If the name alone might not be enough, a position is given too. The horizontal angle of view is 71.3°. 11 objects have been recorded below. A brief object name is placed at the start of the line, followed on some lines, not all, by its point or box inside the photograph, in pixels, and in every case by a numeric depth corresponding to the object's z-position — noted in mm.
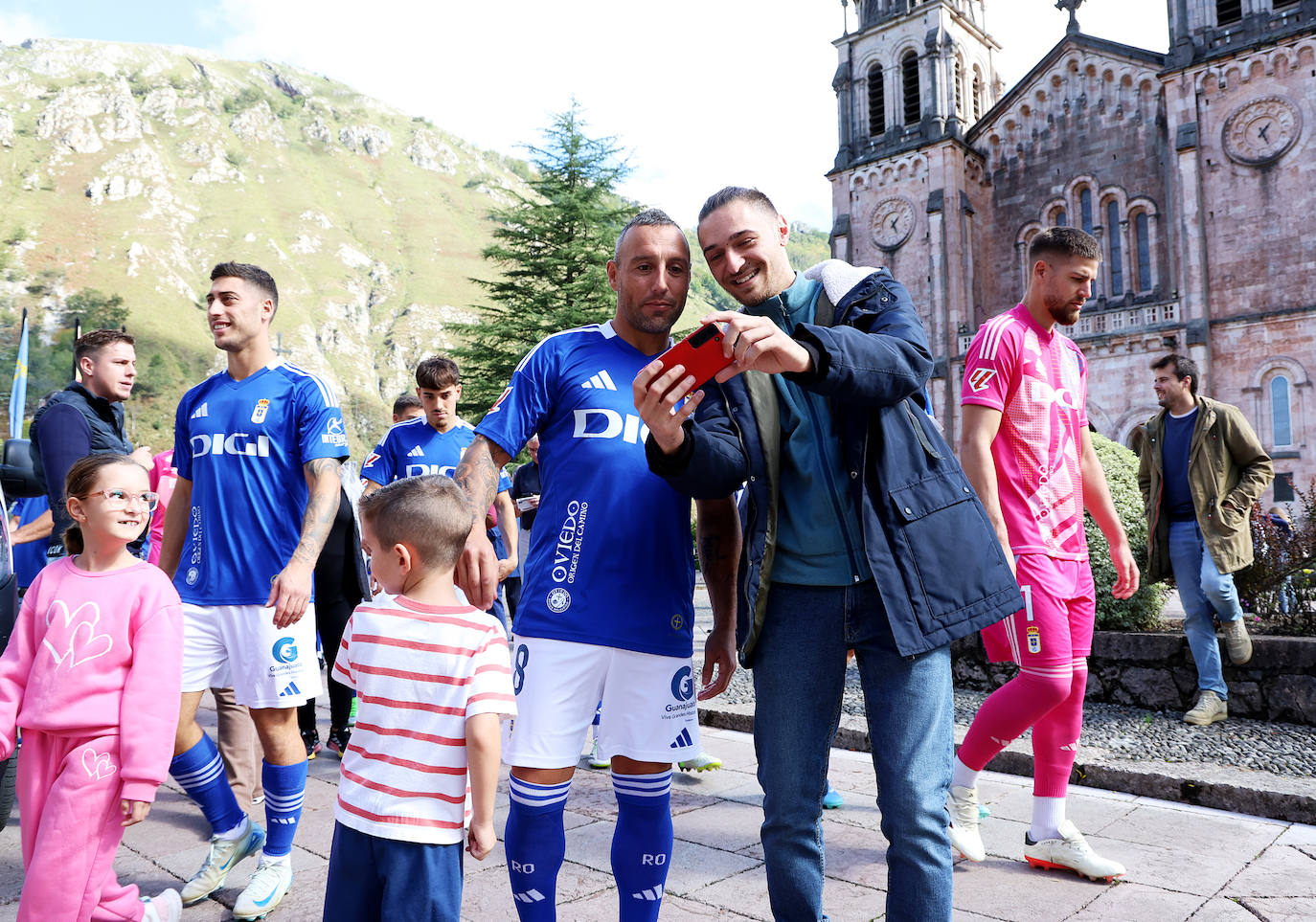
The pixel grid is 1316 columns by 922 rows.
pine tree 28531
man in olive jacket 5664
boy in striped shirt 2139
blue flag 13547
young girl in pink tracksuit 2539
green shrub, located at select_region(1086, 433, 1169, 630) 6574
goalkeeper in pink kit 3342
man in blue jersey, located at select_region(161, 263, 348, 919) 3318
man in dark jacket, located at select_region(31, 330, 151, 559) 4125
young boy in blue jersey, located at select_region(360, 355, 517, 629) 5352
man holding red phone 2143
